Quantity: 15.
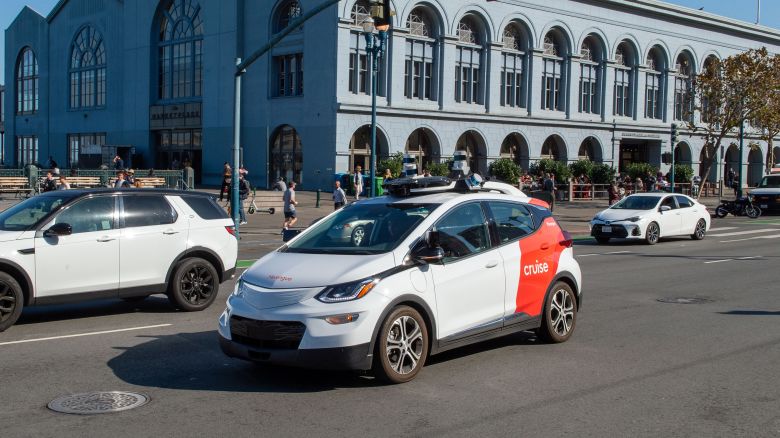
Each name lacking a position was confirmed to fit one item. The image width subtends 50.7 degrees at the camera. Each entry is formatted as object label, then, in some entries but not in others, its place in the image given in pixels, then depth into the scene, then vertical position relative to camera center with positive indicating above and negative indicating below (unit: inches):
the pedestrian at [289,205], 935.0 -28.4
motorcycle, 1487.5 -41.8
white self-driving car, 268.8 -37.0
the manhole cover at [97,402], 253.4 -71.1
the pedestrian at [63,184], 941.2 -7.6
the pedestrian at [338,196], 971.5 -18.3
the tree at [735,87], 1692.9 +204.9
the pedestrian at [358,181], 1272.4 -0.2
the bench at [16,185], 1280.8 -12.8
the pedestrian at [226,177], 1077.1 +3.0
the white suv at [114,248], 389.1 -35.4
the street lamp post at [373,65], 1130.0 +161.3
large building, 1742.1 +246.7
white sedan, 916.6 -39.8
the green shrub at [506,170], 1813.5 +27.8
